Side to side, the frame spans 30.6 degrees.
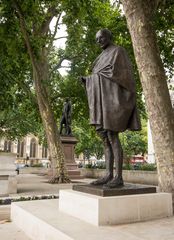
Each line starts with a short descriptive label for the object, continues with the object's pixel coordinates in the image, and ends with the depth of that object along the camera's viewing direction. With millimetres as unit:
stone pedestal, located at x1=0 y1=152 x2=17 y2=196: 10263
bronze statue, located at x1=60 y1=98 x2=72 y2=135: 21562
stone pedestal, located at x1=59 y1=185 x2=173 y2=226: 4777
